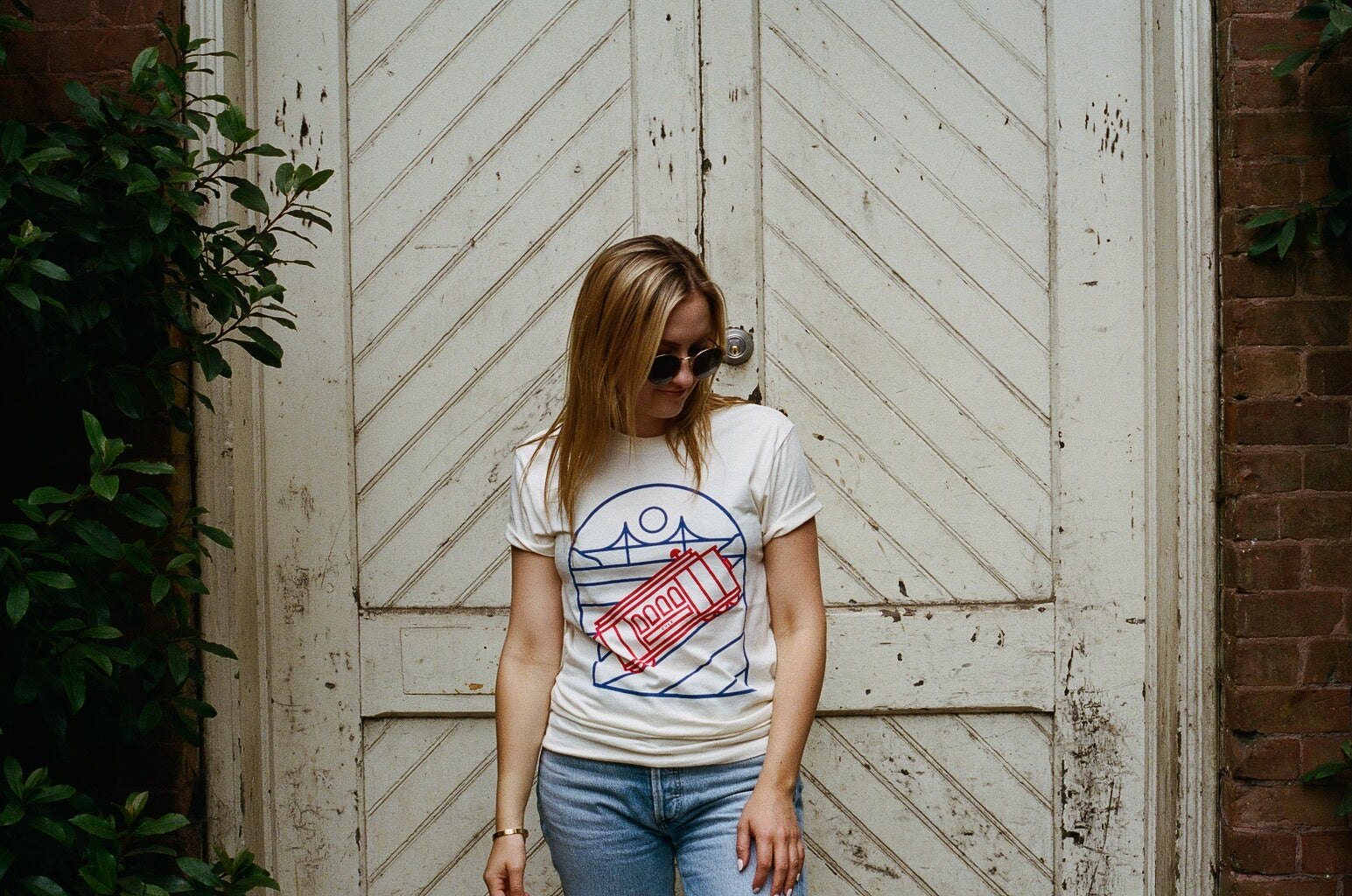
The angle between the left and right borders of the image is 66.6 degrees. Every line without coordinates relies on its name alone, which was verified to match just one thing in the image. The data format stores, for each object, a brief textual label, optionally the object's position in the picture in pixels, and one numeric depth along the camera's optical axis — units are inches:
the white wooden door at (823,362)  101.0
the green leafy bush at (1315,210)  89.7
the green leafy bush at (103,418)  76.2
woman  68.6
